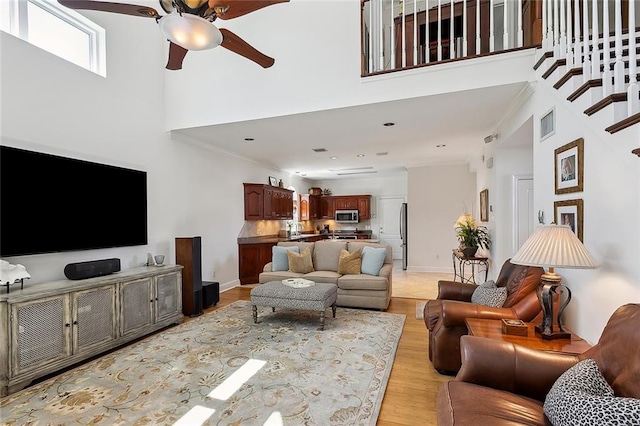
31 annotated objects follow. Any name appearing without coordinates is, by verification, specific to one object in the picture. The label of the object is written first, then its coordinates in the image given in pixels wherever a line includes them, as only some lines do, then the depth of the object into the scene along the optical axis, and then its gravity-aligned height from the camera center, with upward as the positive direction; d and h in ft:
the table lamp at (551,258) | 5.91 -0.96
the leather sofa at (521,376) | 4.21 -2.66
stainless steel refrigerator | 25.38 -1.70
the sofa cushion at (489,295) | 8.79 -2.50
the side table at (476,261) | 15.70 -2.61
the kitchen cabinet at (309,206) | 30.53 +0.70
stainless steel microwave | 31.65 -0.36
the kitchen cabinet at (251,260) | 20.57 -3.11
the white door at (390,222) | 31.50 -1.03
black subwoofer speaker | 15.08 -3.92
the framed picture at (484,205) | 16.97 +0.30
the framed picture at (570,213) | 7.25 -0.10
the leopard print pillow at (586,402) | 3.48 -2.41
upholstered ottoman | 11.76 -3.25
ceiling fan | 6.30 +4.33
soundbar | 9.91 -1.75
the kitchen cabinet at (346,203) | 32.17 +1.01
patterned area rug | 6.86 -4.43
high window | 9.77 +6.48
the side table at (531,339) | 5.87 -2.63
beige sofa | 14.40 -3.14
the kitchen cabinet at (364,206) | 31.81 +0.64
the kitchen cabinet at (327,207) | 33.30 +0.62
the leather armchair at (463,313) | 7.68 -2.61
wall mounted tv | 9.00 +0.41
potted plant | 15.81 -1.37
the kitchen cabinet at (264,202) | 21.48 +0.86
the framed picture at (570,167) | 7.19 +1.04
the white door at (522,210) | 14.08 +0.00
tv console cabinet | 7.93 -3.14
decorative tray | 12.74 -2.93
